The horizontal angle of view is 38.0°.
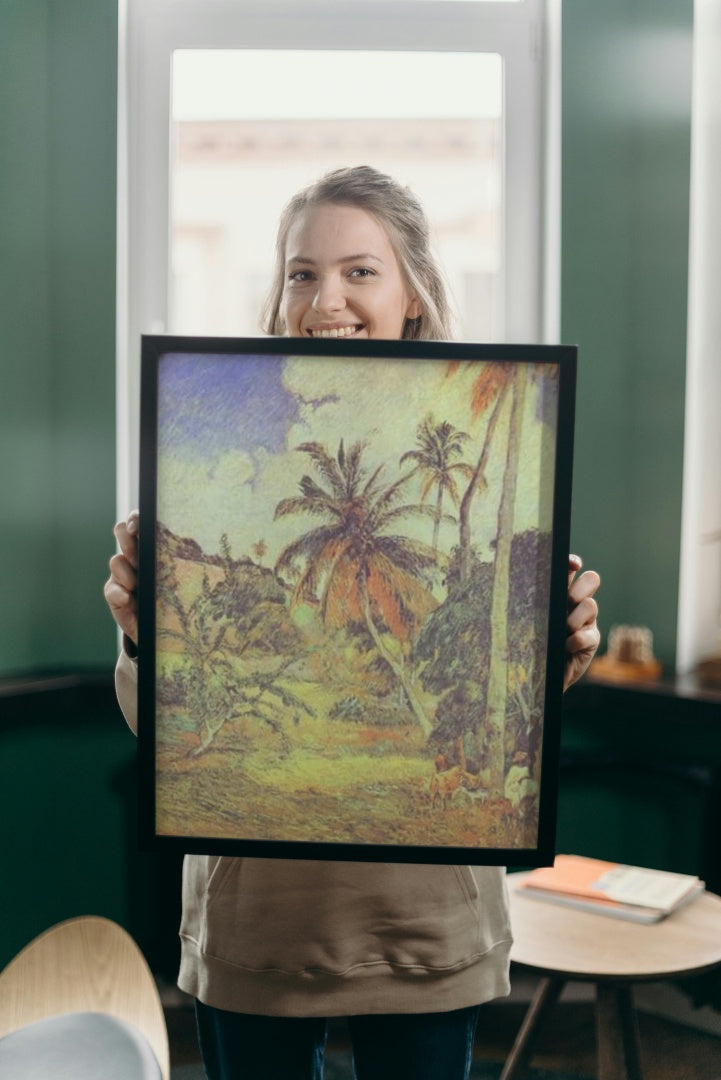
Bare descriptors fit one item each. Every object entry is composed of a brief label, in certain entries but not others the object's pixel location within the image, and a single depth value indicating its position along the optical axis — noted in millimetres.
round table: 1663
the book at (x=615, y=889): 1865
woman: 1046
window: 2623
